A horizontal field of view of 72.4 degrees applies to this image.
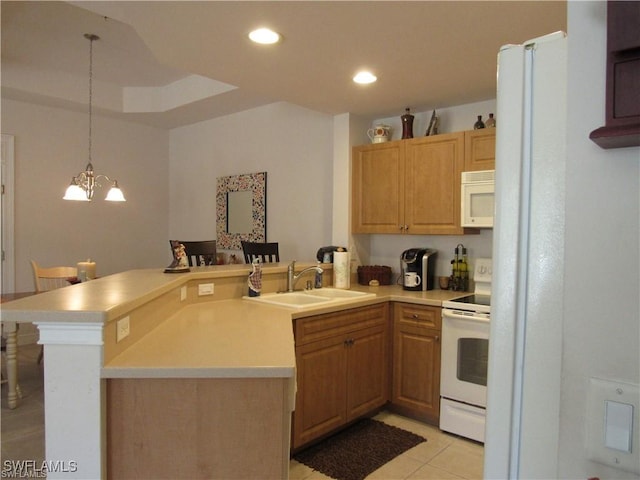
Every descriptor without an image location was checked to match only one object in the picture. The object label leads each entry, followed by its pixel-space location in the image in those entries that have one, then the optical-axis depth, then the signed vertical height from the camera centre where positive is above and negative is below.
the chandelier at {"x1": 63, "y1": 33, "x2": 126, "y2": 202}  3.67 +0.35
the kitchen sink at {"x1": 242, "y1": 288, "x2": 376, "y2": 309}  2.86 -0.46
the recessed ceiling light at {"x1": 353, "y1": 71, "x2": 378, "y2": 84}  2.87 +1.03
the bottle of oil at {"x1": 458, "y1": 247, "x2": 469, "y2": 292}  3.43 -0.32
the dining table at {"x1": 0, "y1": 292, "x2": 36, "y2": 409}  3.17 -1.00
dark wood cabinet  0.51 +0.19
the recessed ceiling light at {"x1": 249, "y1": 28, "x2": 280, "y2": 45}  2.26 +1.02
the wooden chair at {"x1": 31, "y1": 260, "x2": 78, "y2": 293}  3.92 -0.46
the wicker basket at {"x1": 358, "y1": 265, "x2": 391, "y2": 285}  3.80 -0.37
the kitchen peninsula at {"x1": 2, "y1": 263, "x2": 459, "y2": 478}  1.39 -0.57
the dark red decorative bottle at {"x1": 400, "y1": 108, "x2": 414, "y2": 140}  3.61 +0.88
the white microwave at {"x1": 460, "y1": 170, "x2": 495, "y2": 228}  3.04 +0.24
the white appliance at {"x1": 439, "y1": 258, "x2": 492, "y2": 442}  2.77 -0.87
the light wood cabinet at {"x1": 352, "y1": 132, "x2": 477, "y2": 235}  3.29 +0.37
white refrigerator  0.63 -0.04
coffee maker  3.43 -0.30
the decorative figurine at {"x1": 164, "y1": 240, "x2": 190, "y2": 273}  2.53 -0.19
